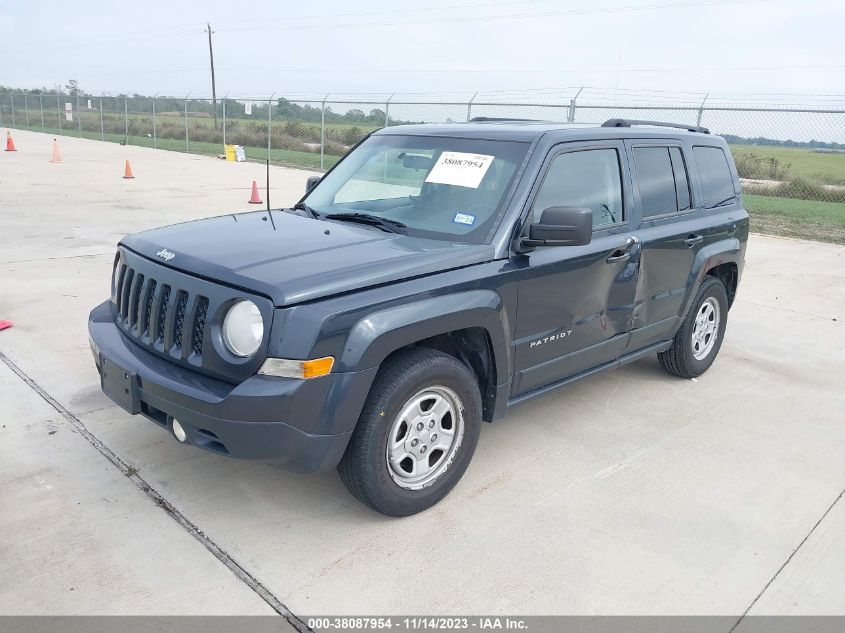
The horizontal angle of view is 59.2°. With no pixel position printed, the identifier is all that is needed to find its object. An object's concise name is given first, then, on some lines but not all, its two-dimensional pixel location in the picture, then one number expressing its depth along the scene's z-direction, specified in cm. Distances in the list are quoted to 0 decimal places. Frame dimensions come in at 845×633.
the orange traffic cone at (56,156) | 2077
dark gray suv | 300
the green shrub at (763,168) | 2023
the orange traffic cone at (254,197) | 1362
